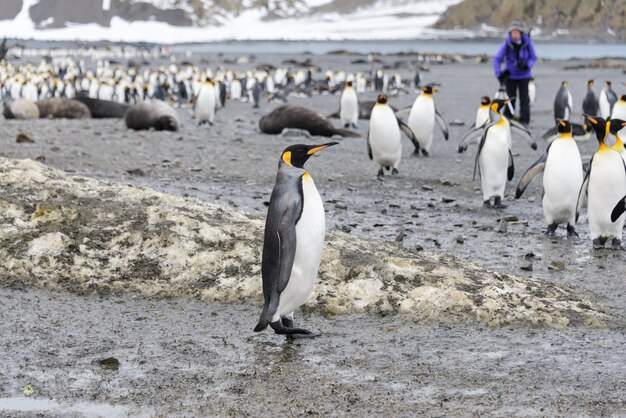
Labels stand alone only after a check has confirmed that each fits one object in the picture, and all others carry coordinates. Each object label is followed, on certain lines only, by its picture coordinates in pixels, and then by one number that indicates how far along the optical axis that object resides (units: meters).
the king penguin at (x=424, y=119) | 11.31
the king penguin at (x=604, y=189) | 6.32
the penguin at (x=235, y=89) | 25.45
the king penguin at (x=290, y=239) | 4.04
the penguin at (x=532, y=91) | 21.34
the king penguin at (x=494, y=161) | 7.86
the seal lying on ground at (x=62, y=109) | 15.93
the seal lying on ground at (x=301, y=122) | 13.34
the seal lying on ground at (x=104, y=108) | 16.69
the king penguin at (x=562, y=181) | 6.79
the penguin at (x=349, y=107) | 15.67
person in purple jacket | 13.57
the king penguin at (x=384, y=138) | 9.61
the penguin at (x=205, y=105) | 15.63
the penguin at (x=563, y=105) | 15.53
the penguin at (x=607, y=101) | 15.10
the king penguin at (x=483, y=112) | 10.88
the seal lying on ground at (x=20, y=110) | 15.16
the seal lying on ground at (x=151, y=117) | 13.48
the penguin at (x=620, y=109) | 11.11
